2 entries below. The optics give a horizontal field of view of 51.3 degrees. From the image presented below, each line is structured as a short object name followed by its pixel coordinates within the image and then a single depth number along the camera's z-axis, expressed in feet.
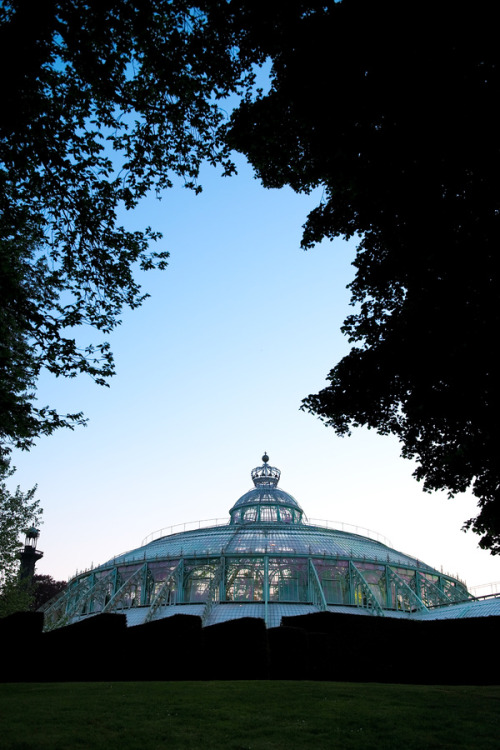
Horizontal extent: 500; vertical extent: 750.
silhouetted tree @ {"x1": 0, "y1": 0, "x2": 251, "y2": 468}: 36.99
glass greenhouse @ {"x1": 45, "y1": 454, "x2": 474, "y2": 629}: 107.76
